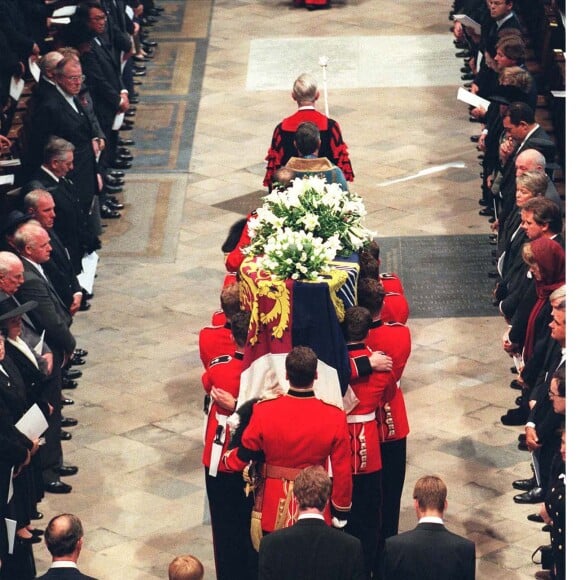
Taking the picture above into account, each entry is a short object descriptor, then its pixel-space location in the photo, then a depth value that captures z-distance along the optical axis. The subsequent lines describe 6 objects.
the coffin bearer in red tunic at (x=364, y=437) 15.48
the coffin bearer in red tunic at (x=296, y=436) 14.12
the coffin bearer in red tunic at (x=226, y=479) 15.57
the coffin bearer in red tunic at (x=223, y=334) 16.02
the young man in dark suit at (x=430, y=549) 12.84
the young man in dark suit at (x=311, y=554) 12.89
